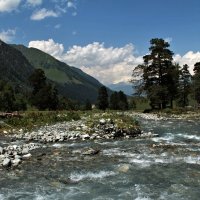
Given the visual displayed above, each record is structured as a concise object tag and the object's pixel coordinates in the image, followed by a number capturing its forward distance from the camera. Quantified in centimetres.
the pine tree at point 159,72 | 5412
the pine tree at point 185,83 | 7908
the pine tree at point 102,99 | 8973
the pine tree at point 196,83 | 7224
